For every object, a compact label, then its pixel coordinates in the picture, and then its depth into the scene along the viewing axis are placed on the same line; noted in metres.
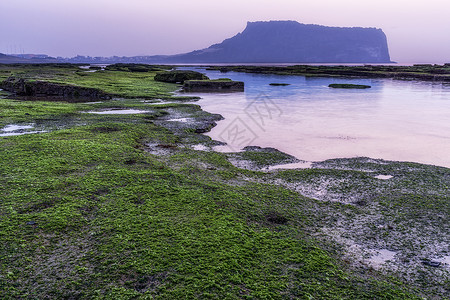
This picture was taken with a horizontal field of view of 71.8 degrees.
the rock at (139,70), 98.24
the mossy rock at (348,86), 59.89
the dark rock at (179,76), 59.59
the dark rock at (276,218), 8.68
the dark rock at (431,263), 6.96
